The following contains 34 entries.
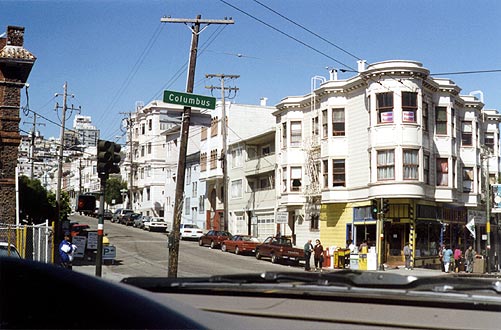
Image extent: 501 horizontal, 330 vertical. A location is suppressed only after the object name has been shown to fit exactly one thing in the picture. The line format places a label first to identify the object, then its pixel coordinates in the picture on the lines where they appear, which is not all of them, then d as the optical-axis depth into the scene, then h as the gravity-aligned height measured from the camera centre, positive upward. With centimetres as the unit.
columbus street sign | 1905 +343
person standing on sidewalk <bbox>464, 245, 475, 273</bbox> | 3416 -284
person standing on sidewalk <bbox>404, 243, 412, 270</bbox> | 3319 -259
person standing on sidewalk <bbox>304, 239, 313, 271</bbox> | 3140 -248
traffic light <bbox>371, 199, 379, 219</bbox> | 3089 -1
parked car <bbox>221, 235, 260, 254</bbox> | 3838 -243
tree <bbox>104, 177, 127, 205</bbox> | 8975 +242
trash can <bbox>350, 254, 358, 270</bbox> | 3347 -294
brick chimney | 2562 +365
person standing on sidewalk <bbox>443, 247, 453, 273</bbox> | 3303 -265
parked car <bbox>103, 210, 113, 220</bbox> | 7368 -126
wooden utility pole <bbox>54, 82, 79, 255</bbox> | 3218 +233
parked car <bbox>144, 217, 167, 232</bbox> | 5622 -181
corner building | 3503 +299
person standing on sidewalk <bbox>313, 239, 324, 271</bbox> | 3306 -259
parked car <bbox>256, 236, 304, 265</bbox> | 3400 -249
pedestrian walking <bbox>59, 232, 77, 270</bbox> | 1948 -155
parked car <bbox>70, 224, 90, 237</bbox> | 3338 -148
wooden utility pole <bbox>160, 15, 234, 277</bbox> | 2165 +243
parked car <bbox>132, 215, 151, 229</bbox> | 5917 -156
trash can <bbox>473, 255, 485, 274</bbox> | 3419 -313
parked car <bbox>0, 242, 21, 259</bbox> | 1464 -118
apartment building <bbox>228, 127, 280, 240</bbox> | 4697 +183
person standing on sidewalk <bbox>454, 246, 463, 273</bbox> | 3451 -284
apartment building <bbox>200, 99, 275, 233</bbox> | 5387 +538
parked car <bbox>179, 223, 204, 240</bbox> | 4916 -219
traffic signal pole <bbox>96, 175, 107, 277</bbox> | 1503 -47
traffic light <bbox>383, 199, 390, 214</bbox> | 3072 +10
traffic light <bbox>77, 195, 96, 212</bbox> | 1548 +4
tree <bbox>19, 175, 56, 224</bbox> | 3203 +3
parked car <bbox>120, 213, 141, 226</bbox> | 6291 -138
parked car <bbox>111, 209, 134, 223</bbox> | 6731 -107
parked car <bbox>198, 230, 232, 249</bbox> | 4166 -221
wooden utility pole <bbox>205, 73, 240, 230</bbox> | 4444 +677
